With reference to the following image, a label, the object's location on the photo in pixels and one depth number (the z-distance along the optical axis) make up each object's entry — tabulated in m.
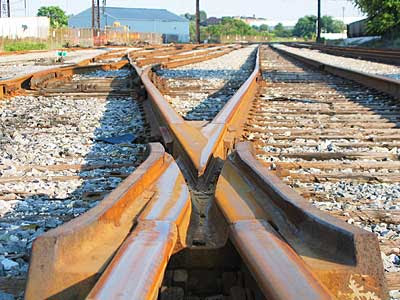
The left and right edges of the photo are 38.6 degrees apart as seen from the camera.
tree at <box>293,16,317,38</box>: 124.44
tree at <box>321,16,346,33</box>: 152.50
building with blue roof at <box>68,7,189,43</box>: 108.12
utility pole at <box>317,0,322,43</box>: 61.91
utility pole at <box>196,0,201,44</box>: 52.13
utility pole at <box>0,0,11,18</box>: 67.12
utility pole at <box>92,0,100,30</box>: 53.56
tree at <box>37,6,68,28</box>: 126.86
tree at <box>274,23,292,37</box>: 151.12
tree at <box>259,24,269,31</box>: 178.62
